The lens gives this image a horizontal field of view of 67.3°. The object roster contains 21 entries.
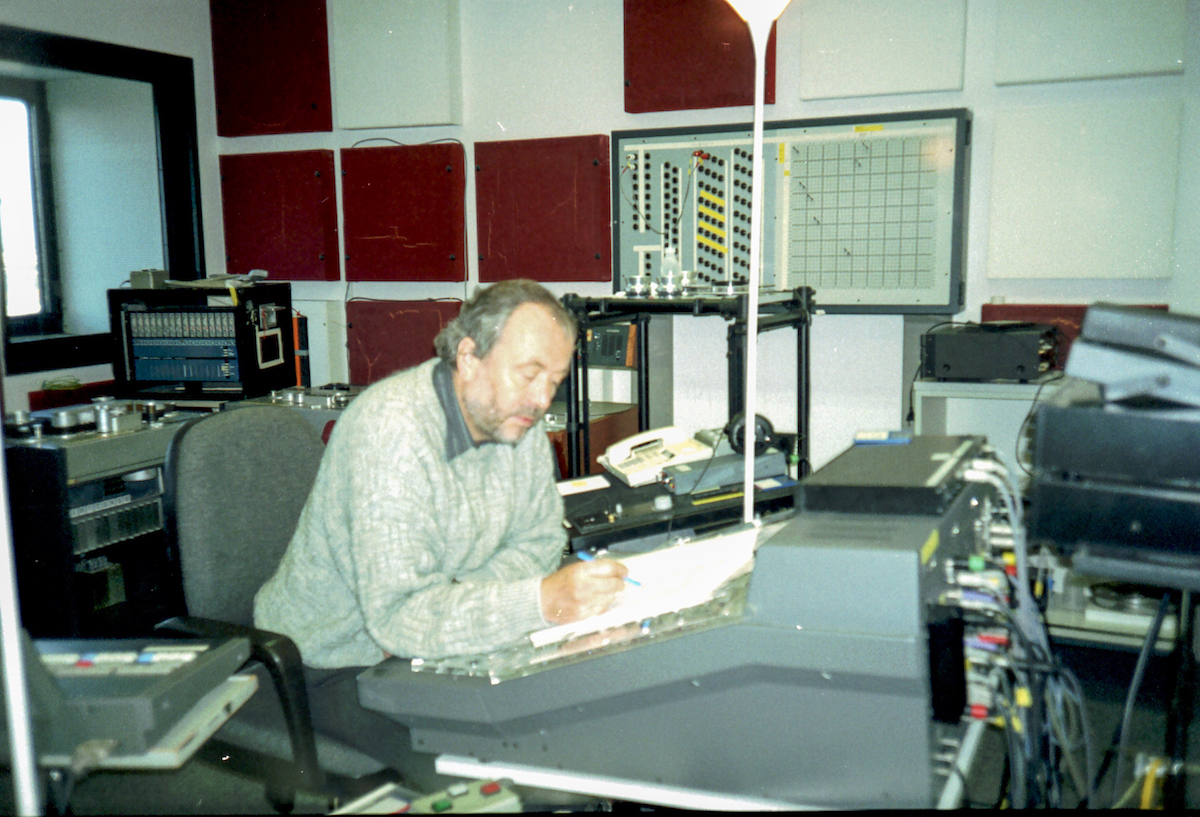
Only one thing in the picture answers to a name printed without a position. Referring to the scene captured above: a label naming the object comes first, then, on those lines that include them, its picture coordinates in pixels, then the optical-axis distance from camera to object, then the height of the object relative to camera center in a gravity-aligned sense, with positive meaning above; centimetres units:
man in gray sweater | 127 -37
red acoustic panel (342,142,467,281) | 378 +37
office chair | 144 -48
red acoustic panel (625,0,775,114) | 323 +87
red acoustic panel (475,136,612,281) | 356 +35
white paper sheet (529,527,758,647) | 115 -39
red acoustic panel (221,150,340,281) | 399 +39
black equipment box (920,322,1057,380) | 265 -18
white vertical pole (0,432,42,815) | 88 -38
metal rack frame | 243 -8
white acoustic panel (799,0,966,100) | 297 +83
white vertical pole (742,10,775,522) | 153 +4
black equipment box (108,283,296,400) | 329 -14
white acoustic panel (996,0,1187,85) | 270 +78
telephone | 203 -37
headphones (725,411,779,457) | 207 -32
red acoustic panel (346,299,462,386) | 386 -15
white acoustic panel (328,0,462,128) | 368 +98
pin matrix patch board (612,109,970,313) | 302 +31
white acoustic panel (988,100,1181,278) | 279 +32
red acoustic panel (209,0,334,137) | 390 +103
